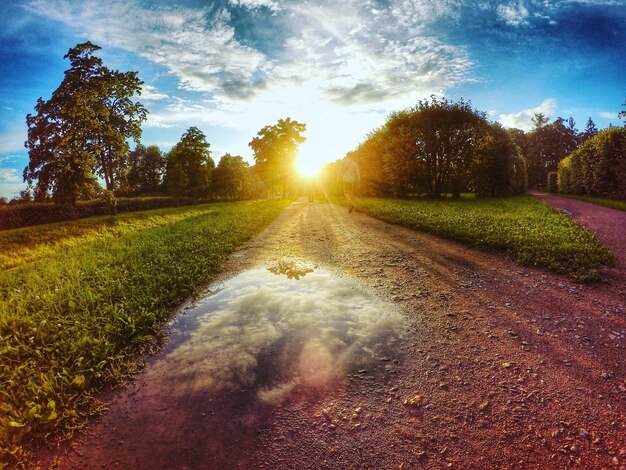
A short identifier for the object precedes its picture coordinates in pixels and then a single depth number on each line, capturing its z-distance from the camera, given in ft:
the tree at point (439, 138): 83.71
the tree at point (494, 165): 87.34
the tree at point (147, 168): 205.57
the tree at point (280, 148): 145.48
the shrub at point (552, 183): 144.74
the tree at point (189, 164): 151.53
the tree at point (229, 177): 185.26
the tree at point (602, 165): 74.38
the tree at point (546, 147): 226.79
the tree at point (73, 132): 57.16
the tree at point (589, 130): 245.45
